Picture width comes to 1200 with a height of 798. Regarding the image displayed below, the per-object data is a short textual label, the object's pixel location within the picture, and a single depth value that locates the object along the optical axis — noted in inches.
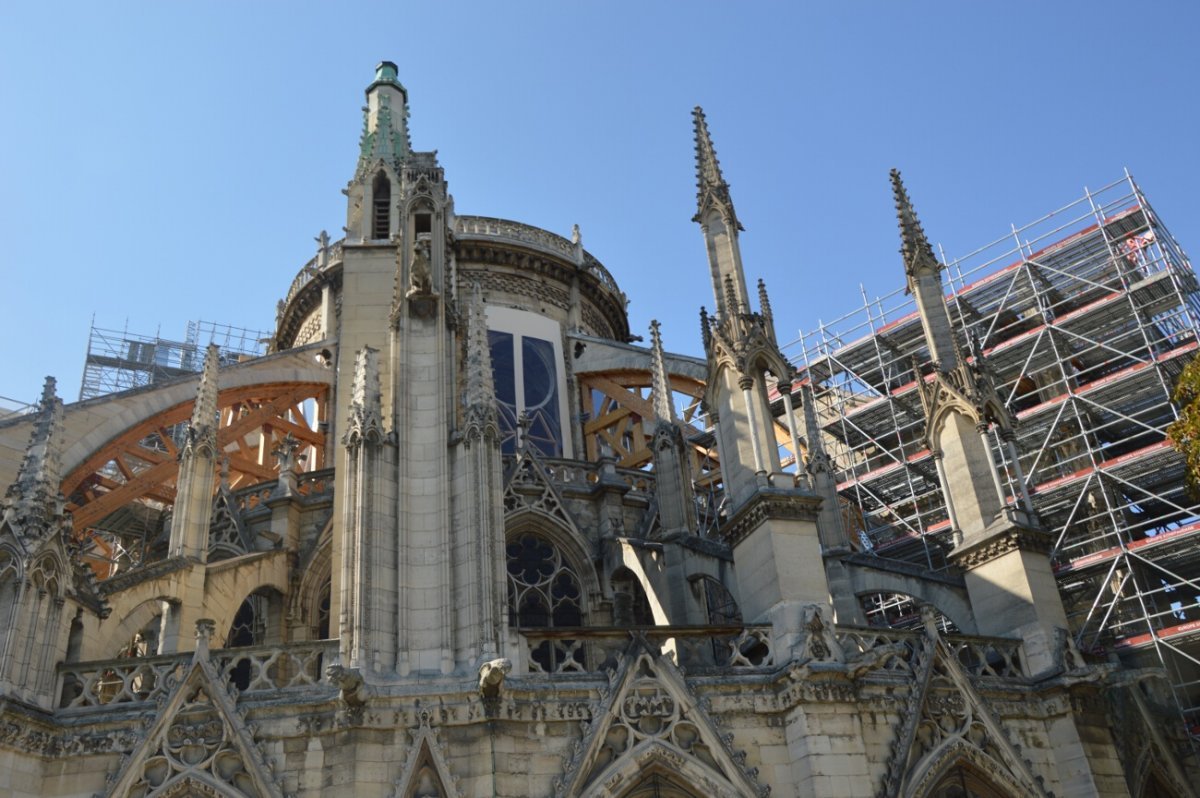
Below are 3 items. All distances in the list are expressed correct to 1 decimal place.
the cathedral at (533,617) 453.7
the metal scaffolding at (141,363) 1819.6
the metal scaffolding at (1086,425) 853.2
